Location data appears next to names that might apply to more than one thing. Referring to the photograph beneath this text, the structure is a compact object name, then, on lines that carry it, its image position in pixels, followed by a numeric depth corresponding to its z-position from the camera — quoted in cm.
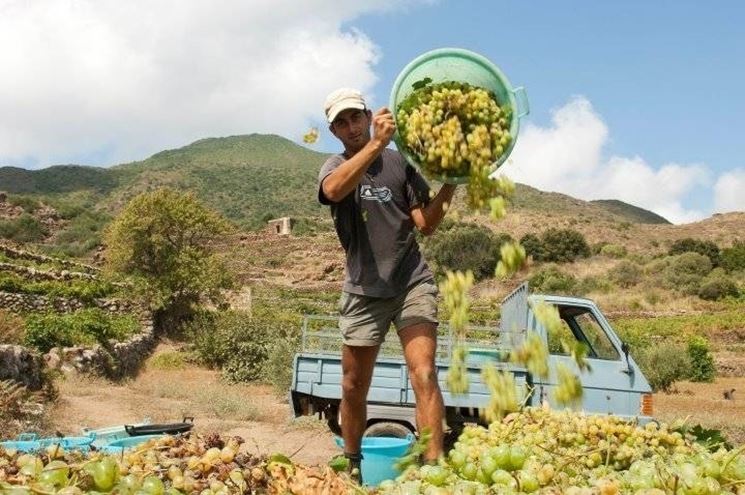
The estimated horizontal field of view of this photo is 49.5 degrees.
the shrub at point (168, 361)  1973
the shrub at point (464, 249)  4244
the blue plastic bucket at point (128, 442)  473
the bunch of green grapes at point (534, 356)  377
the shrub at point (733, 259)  4622
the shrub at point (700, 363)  2098
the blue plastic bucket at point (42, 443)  400
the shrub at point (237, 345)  1867
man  413
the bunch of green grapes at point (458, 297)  385
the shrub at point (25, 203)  6241
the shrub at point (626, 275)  4475
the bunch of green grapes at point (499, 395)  373
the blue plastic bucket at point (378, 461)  527
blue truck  828
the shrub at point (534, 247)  4984
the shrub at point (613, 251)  5488
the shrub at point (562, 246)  5059
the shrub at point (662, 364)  1902
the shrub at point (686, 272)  4177
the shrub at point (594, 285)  4197
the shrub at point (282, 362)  1544
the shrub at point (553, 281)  3928
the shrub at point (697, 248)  4931
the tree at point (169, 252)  2509
